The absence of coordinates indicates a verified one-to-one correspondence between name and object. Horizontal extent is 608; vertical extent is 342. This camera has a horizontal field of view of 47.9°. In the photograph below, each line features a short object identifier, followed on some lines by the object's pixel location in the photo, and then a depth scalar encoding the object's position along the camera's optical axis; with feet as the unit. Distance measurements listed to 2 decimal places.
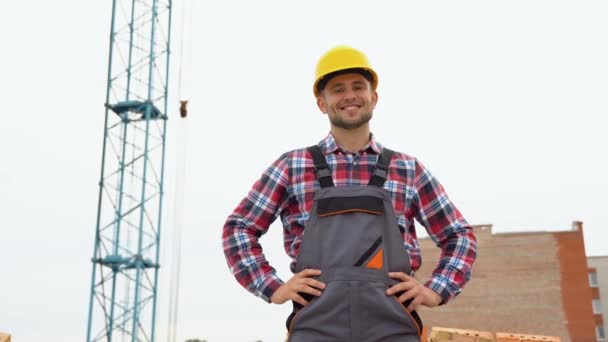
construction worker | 6.35
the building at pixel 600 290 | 135.54
